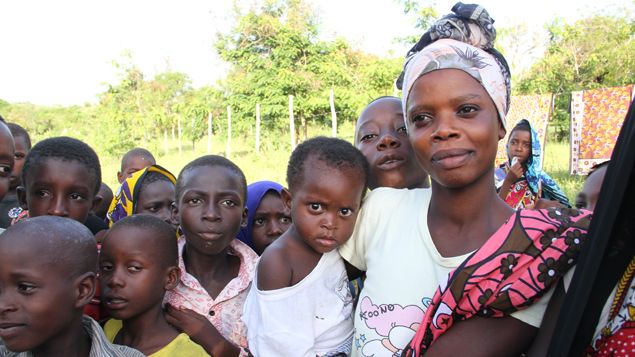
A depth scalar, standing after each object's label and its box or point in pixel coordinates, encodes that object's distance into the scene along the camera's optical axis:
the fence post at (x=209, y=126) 18.19
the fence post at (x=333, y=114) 13.48
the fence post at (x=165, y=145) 20.67
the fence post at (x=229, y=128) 16.56
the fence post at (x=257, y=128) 15.39
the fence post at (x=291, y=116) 14.26
